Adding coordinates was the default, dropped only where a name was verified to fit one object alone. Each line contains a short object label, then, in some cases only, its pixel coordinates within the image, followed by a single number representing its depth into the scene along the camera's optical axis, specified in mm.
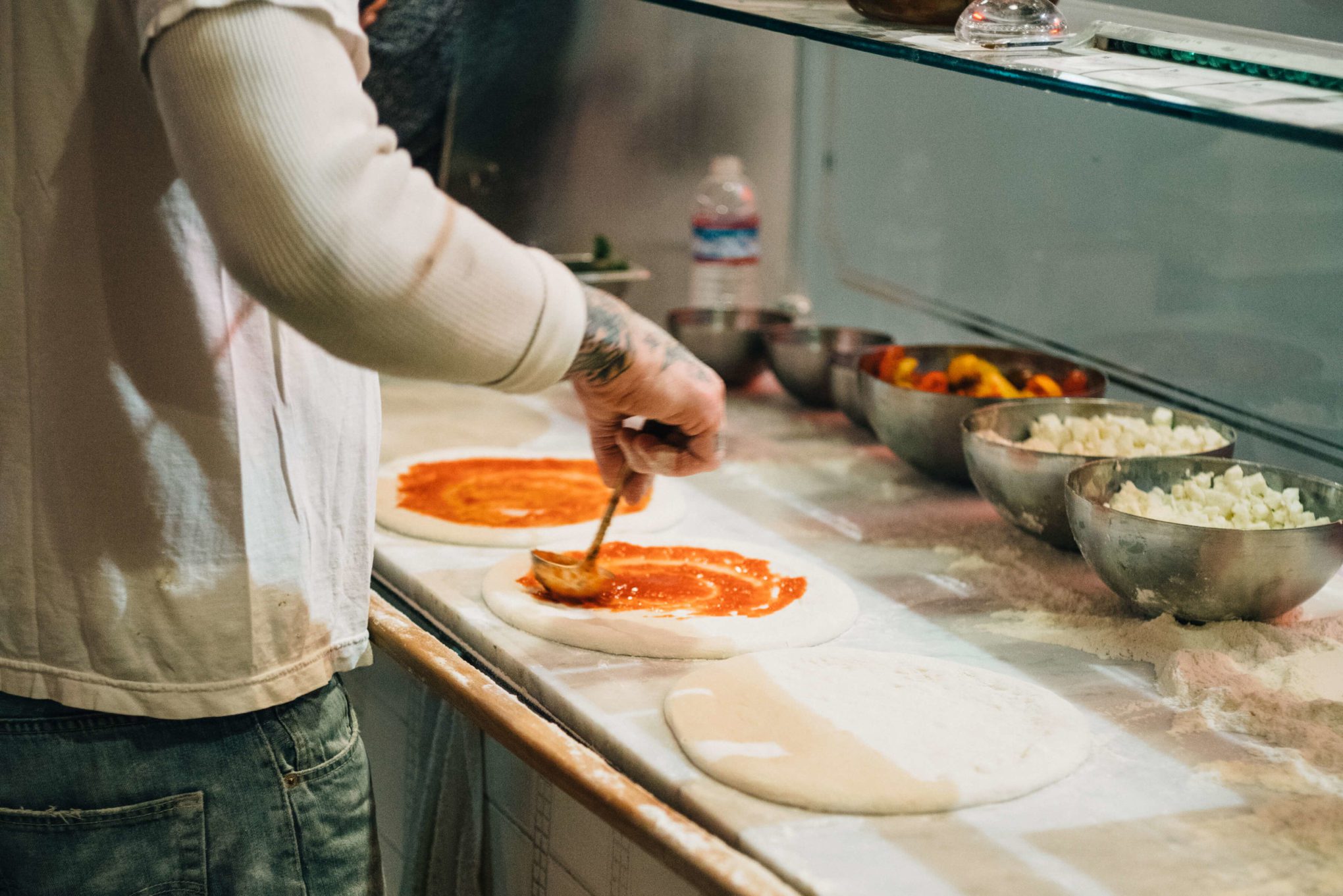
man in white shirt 969
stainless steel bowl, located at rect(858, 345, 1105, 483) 1863
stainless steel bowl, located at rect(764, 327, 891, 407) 2371
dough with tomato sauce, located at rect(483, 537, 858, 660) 1358
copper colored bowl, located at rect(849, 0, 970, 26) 1294
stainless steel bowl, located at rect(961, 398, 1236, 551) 1589
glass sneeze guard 849
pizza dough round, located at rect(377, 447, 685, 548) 1697
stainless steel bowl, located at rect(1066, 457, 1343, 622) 1328
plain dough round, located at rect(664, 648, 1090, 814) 1069
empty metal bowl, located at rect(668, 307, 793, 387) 2492
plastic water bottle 2646
